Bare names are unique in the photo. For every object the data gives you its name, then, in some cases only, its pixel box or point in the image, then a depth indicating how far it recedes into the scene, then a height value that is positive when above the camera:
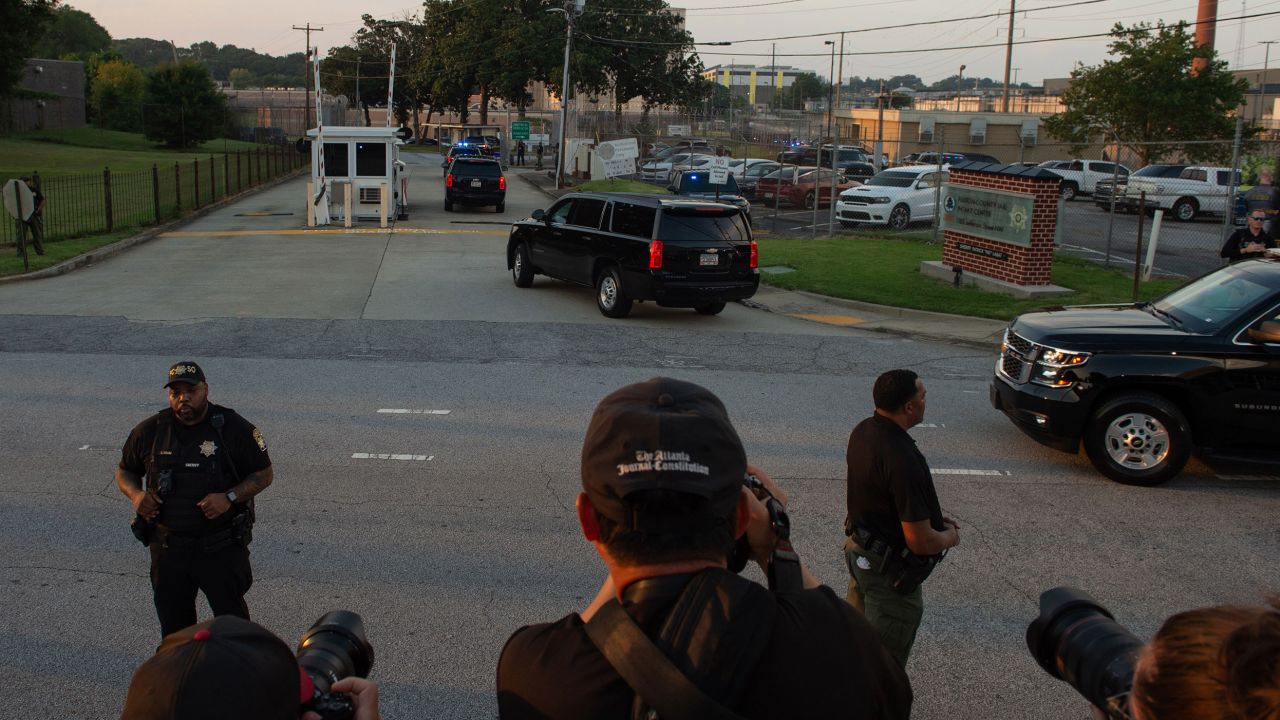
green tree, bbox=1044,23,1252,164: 37.94 +2.96
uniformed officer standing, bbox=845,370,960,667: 4.42 -1.36
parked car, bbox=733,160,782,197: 38.16 -0.17
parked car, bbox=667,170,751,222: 33.03 -0.49
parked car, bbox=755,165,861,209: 34.41 -0.43
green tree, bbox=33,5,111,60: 122.81 +12.65
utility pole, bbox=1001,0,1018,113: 59.22 +6.79
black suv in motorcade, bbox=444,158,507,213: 33.00 -0.59
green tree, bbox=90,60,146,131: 77.56 +3.36
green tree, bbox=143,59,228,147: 66.56 +2.72
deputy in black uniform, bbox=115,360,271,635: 4.80 -1.45
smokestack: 38.59 +6.03
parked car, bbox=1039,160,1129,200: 39.88 +0.28
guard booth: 28.06 -0.37
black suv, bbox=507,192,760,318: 15.27 -1.16
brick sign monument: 17.30 -0.77
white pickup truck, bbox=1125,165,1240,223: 32.22 -0.25
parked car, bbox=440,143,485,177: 49.73 +0.50
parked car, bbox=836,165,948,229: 27.92 -0.67
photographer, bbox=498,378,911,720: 1.94 -0.80
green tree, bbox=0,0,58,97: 42.53 +4.56
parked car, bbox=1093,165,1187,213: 33.09 -0.17
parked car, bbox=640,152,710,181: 46.78 +0.01
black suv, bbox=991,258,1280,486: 8.54 -1.56
